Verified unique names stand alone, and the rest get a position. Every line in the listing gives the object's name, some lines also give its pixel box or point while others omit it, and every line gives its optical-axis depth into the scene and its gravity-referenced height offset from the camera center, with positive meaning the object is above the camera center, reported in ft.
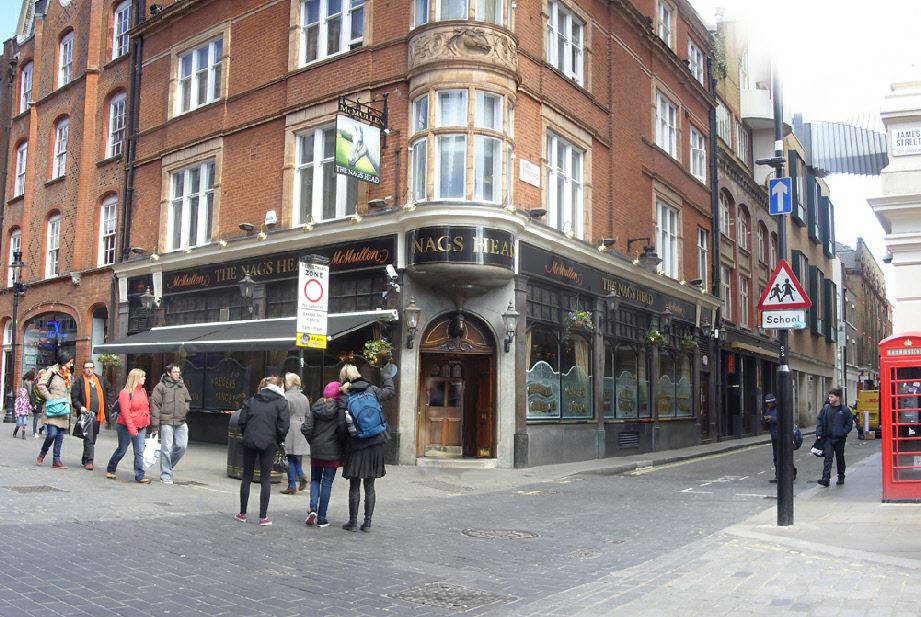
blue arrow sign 34.19 +8.06
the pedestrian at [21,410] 65.41 -2.72
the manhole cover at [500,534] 30.96 -5.70
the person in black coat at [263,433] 30.83 -2.00
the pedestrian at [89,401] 44.88 -1.35
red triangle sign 33.83 +4.02
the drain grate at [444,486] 46.18 -5.84
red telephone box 38.50 -1.21
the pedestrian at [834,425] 46.42 -1.98
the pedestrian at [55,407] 44.09 -1.64
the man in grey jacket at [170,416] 41.37 -1.90
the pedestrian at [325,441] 30.48 -2.25
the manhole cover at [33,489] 36.29 -5.02
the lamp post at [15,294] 87.43 +9.00
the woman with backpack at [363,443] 29.94 -2.24
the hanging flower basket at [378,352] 54.08 +1.96
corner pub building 55.42 +13.08
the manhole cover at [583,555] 27.32 -5.64
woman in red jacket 41.47 -2.03
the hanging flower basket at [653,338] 76.84 +4.55
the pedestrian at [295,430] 38.58 -2.30
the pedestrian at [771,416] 50.98 -1.67
